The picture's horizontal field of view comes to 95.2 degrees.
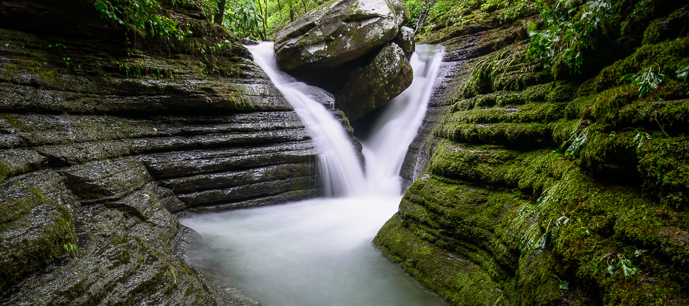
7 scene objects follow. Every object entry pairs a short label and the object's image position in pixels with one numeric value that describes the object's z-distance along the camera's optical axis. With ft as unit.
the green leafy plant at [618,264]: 6.35
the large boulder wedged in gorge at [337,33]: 32.35
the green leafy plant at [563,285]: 7.70
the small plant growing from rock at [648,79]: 7.59
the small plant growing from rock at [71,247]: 9.49
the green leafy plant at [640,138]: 7.16
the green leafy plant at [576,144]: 8.87
